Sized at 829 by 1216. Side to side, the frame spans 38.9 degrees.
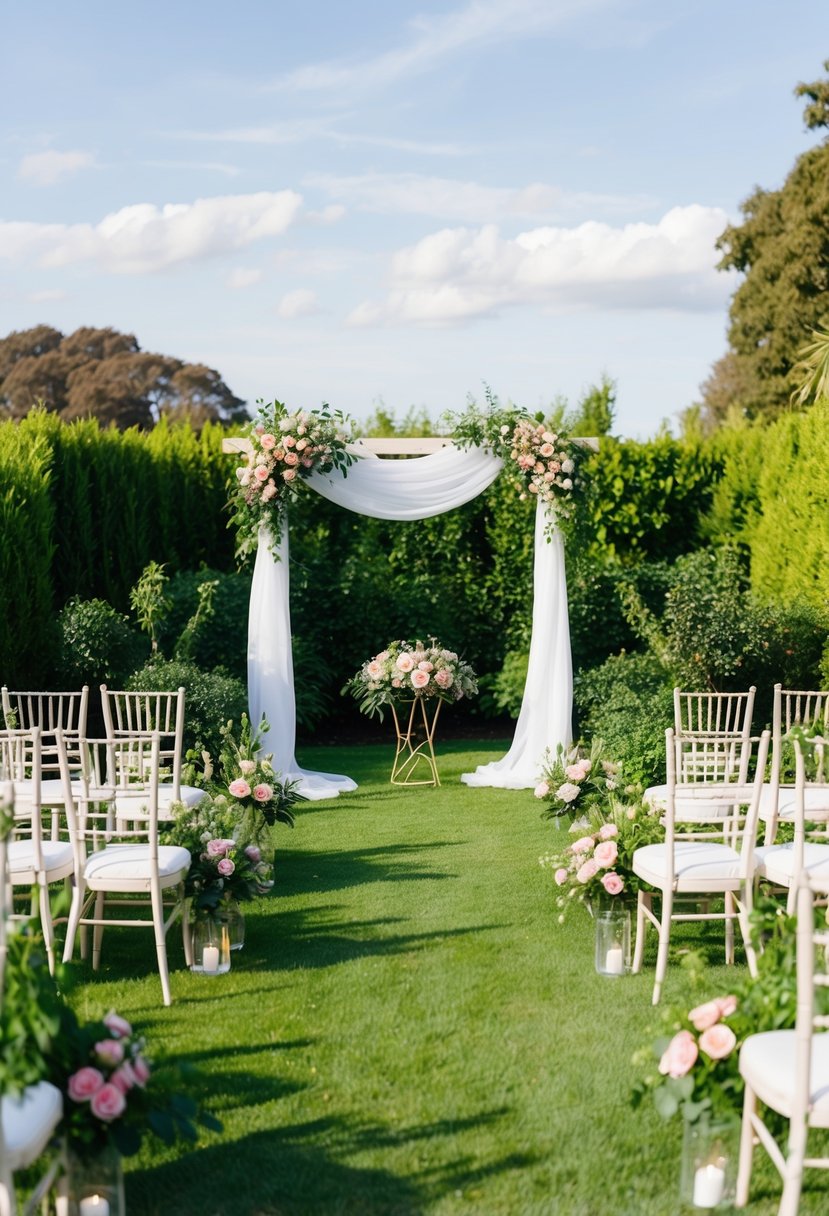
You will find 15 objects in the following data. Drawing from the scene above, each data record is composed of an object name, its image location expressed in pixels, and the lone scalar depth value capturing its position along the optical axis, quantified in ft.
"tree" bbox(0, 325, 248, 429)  107.24
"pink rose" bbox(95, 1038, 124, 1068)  8.98
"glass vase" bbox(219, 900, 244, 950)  16.20
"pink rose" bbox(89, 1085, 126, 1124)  8.70
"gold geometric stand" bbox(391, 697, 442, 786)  30.55
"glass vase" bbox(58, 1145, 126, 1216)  9.11
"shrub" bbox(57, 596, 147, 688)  30.19
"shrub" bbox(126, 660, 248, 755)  28.84
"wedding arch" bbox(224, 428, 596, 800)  29.94
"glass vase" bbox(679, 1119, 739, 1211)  9.70
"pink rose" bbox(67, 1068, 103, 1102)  8.77
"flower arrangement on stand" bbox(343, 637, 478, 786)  29.09
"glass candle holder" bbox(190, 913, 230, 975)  15.97
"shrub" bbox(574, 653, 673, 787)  23.35
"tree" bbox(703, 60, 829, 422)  62.23
